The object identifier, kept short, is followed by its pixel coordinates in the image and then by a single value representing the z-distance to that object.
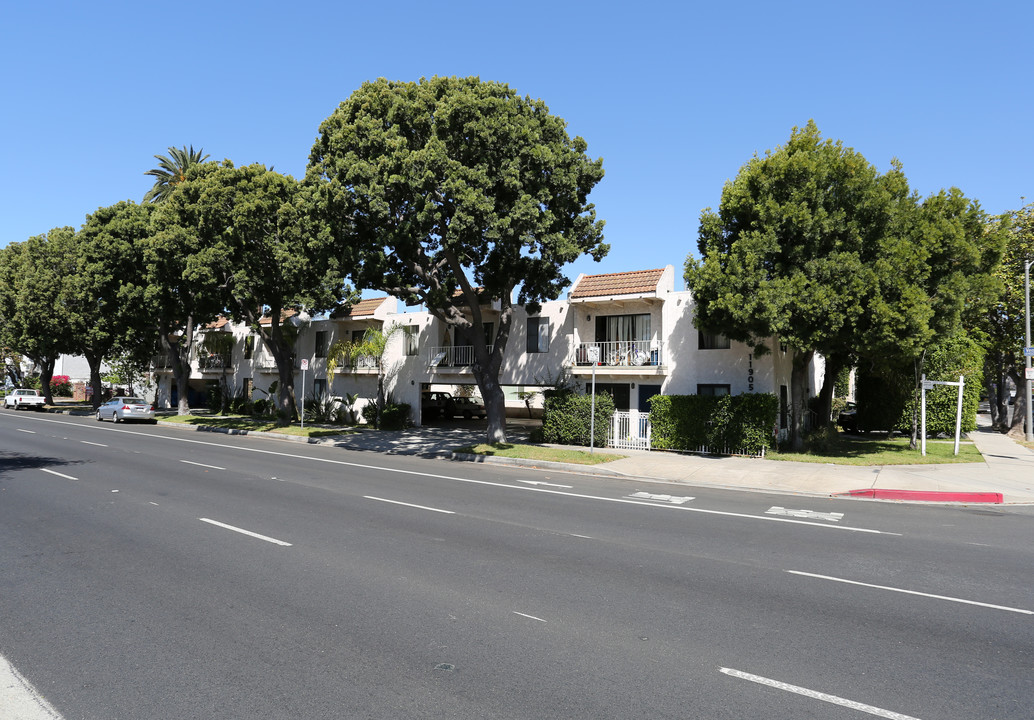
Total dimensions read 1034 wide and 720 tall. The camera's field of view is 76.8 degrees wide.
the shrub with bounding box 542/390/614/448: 23.95
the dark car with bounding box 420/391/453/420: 34.73
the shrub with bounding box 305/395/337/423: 35.50
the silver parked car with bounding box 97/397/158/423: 34.66
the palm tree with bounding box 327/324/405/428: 31.23
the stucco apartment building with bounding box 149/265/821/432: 23.58
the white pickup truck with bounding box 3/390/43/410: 47.72
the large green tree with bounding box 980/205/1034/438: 29.28
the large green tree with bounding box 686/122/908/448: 18.16
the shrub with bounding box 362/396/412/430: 31.05
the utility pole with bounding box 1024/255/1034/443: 25.83
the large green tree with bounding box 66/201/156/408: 36.62
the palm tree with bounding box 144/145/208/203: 46.72
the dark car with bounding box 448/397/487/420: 37.03
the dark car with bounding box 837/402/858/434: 31.69
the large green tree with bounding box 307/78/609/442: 19.59
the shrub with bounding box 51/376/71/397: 70.38
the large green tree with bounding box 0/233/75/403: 40.69
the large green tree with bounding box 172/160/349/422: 25.33
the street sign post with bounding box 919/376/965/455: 20.08
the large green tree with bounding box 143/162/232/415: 28.88
